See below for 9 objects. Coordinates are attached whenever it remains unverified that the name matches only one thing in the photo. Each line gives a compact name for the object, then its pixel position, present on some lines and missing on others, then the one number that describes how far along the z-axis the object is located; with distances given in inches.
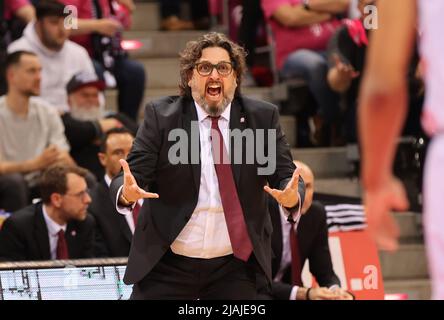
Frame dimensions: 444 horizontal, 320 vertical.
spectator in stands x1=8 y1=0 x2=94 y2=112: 464.1
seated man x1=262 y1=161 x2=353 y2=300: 368.8
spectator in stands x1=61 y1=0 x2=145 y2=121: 482.9
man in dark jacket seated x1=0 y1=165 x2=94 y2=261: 378.0
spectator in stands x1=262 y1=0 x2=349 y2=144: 465.4
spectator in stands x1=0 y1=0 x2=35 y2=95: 485.7
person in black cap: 454.6
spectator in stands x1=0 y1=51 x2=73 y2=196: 443.5
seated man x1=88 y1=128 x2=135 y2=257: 382.0
